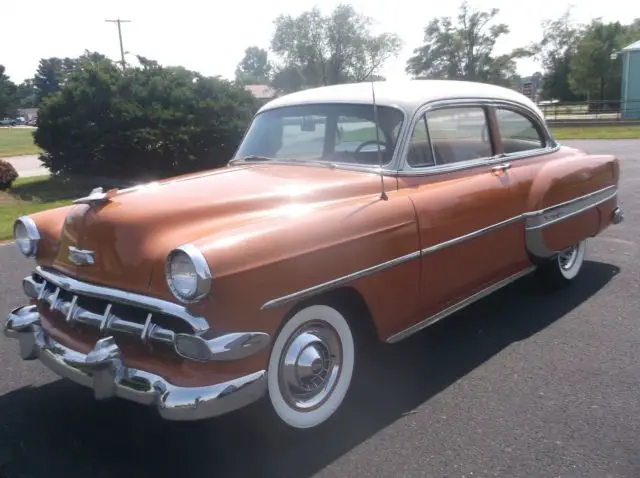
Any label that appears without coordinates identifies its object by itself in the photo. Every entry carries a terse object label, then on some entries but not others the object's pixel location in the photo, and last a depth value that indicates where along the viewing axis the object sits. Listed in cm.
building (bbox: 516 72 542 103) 4531
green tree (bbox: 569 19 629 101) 3884
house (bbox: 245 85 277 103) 4532
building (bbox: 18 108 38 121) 7516
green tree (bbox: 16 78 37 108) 9644
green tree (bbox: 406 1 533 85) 4619
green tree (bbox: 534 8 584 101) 4656
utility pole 3884
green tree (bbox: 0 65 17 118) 6862
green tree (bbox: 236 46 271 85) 11700
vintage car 255
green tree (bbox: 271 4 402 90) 3828
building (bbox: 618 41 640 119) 3316
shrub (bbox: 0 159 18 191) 1197
